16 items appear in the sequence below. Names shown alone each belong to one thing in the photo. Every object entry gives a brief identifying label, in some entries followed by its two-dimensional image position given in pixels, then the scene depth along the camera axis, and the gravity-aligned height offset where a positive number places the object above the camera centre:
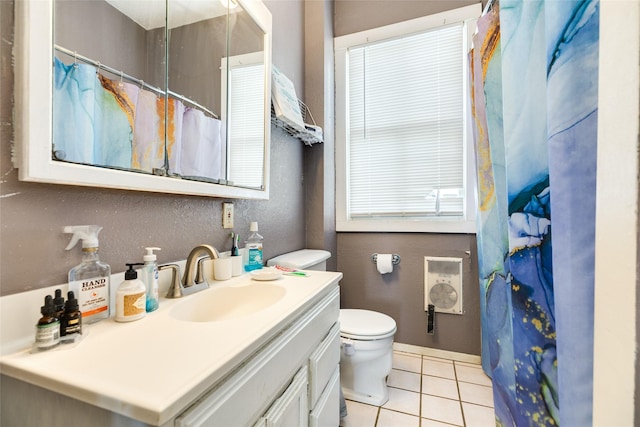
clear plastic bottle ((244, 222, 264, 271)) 1.31 -0.20
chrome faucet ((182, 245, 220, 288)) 0.95 -0.19
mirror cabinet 0.59 +0.35
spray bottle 0.65 -0.18
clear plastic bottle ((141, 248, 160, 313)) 0.78 -0.21
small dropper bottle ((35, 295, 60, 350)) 0.53 -0.24
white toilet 1.47 -0.77
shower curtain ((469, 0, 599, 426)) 0.54 +0.04
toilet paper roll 2.03 -0.40
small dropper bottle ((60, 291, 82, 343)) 0.56 -0.24
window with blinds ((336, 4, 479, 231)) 1.97 +0.67
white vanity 0.43 -0.29
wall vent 1.95 -0.53
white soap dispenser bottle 0.68 -0.23
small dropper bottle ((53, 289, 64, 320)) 0.56 -0.20
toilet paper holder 2.07 -0.37
